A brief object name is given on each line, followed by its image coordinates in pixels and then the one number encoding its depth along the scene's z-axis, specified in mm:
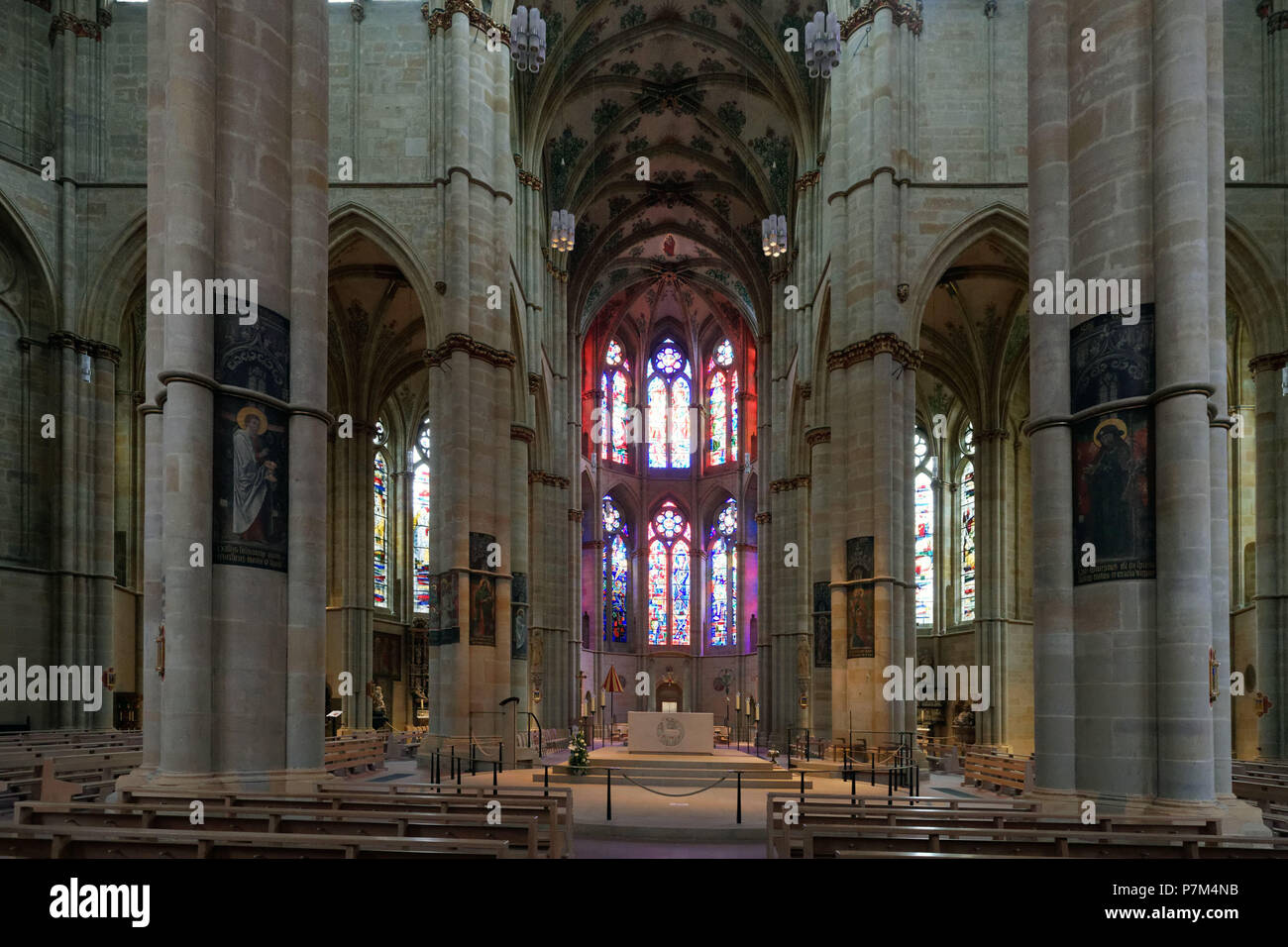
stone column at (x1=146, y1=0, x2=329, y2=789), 11875
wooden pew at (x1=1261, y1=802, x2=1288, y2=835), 12383
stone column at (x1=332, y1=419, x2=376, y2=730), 36656
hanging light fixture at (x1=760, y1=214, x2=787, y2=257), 30688
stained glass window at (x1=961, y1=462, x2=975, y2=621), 39438
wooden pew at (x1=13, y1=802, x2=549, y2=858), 8609
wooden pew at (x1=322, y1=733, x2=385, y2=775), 21648
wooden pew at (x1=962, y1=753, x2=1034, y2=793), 19000
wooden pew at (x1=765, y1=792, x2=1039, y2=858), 9883
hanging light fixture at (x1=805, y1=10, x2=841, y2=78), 22031
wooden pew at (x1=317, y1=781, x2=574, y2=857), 10922
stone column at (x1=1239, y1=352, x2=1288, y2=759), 22984
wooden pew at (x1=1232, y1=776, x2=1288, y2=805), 14703
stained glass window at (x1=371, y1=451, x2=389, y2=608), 42406
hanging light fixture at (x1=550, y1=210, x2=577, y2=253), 31453
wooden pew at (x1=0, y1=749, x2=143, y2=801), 12516
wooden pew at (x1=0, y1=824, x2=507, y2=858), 7004
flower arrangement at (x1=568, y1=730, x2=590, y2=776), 22047
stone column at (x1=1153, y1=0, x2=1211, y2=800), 11180
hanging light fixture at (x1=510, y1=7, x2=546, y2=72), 22312
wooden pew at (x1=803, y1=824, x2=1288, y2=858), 8000
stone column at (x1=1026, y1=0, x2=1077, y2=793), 12188
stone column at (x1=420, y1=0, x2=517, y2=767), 25094
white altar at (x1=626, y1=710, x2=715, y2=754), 24156
